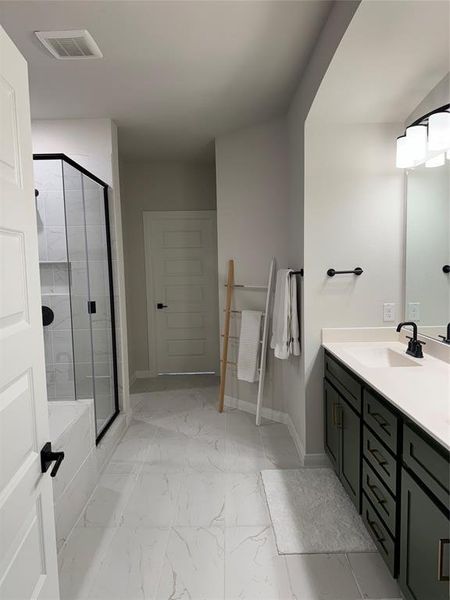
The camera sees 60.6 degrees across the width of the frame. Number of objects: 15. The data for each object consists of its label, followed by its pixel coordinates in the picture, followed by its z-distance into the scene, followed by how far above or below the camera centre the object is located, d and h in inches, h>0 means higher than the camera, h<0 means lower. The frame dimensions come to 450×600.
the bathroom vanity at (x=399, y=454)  48.8 -30.1
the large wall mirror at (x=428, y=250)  83.8 +3.7
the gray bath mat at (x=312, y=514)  75.6 -54.2
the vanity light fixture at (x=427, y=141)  77.2 +26.7
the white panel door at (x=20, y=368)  37.1 -10.0
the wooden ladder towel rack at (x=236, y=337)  133.7 -23.4
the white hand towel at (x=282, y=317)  108.9 -14.3
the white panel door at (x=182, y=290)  190.7 -10.0
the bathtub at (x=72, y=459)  77.7 -42.2
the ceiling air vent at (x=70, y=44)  77.7 +48.2
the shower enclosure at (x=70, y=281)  108.5 -2.6
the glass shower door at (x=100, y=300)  116.1 -9.0
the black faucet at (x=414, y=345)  85.3 -17.9
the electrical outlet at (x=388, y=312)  101.6 -12.0
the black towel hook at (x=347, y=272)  100.0 -1.3
